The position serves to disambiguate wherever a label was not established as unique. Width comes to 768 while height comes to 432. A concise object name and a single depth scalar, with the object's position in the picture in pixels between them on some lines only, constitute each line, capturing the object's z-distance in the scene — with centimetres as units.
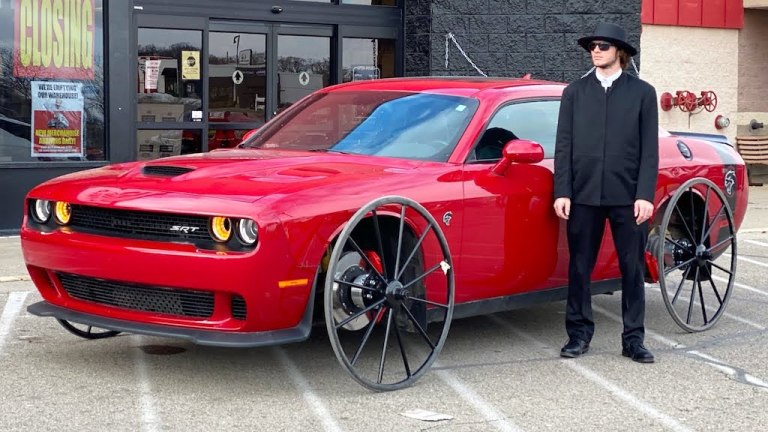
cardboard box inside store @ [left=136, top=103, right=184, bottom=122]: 1316
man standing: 675
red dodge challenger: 567
